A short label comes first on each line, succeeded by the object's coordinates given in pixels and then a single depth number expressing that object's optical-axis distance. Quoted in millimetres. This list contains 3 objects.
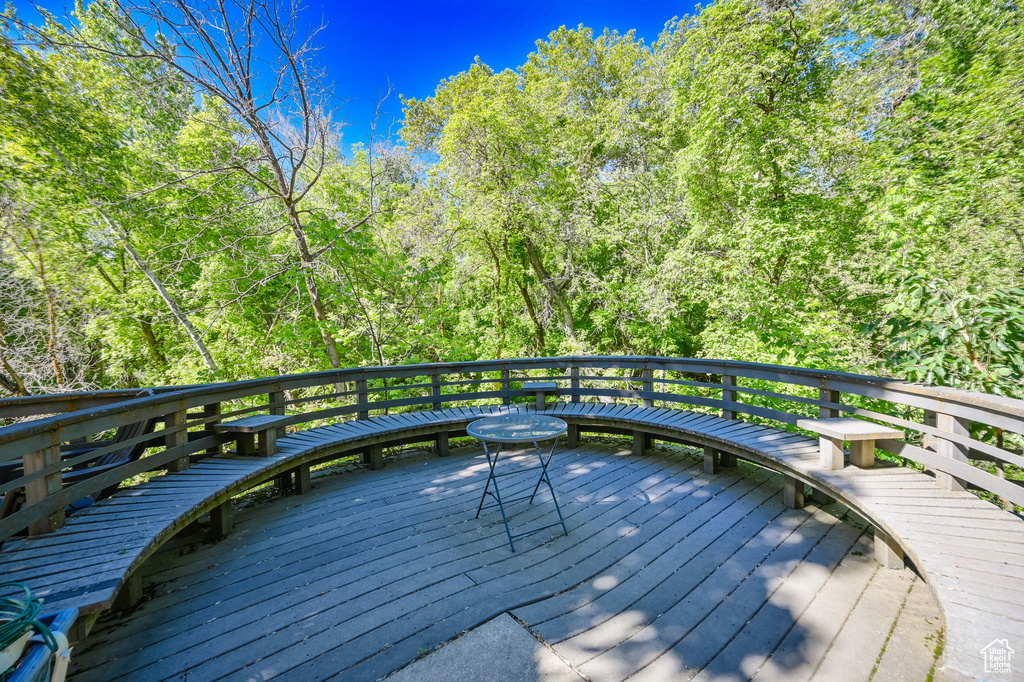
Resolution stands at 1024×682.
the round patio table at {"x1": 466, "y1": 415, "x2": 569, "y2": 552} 2854
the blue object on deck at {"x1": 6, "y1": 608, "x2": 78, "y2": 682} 1043
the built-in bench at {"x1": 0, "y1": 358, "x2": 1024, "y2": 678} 1639
